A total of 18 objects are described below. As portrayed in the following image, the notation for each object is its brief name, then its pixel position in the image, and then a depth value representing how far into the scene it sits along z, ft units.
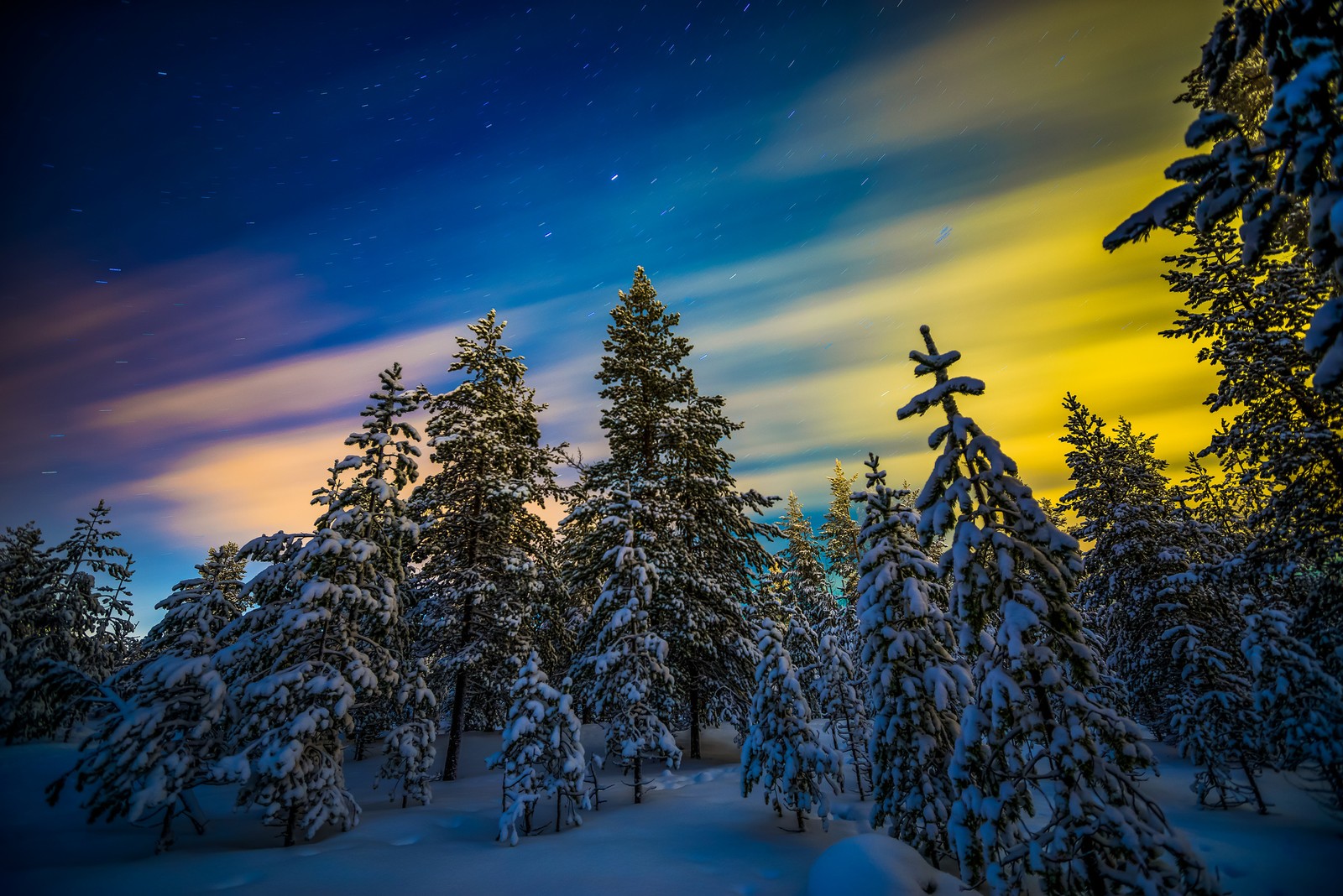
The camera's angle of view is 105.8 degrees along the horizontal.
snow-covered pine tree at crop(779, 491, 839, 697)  81.29
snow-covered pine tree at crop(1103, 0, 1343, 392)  11.50
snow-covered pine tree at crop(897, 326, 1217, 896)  18.75
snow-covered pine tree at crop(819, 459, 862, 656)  126.93
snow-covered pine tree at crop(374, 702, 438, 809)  43.75
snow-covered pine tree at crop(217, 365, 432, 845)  32.55
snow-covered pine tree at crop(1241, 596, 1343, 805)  36.83
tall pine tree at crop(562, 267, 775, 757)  54.03
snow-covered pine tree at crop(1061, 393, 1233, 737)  52.80
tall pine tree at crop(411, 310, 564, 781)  55.26
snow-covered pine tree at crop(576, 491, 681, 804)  42.73
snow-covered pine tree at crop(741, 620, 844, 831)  34.45
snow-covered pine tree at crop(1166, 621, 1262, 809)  45.06
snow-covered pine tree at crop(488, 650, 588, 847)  35.22
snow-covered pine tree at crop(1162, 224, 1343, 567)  34.83
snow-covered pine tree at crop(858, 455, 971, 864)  29.86
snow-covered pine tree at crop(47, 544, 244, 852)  28.91
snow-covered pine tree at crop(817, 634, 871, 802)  54.90
